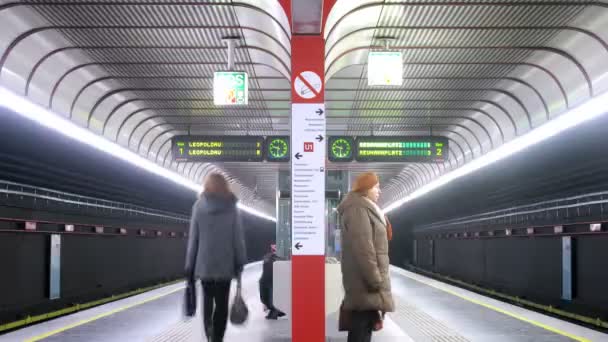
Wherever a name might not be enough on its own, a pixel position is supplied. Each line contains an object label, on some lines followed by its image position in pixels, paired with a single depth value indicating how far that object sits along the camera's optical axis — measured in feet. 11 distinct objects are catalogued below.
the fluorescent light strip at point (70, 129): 29.09
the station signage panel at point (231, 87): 36.29
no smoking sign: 23.22
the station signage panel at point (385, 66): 33.81
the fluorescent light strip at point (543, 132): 31.39
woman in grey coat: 19.03
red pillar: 22.52
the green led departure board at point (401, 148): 50.47
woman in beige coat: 15.81
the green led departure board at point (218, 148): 49.34
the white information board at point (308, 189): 22.48
